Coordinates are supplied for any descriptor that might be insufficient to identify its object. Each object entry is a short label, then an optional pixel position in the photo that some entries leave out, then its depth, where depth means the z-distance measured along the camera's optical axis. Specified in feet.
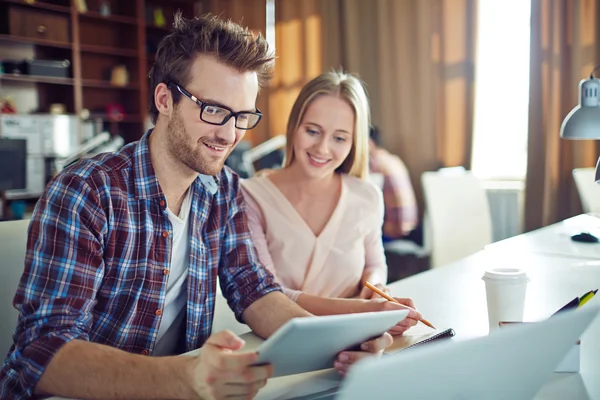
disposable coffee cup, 3.76
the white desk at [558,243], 6.70
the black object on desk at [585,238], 7.23
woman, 5.73
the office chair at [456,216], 9.70
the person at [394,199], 13.20
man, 3.22
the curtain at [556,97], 13.34
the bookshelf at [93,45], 17.72
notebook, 3.71
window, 14.56
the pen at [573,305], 3.28
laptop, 1.57
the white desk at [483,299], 3.15
